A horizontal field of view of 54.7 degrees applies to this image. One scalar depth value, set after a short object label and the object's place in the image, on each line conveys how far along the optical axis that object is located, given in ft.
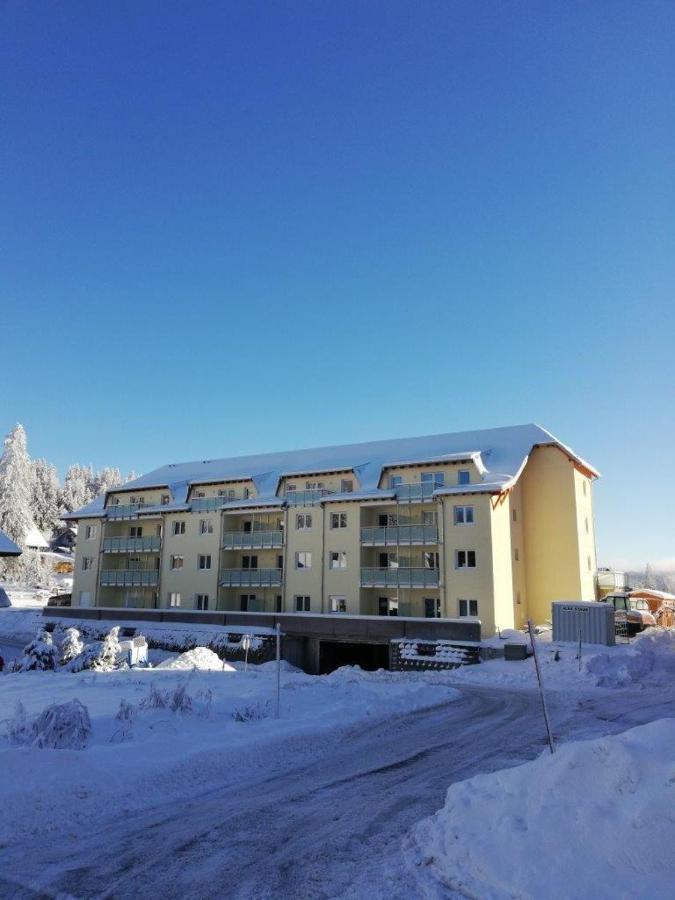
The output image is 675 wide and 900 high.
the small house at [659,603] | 148.97
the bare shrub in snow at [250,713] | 46.83
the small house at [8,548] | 60.49
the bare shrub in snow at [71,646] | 96.53
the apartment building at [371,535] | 125.29
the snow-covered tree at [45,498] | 373.81
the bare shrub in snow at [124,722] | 37.65
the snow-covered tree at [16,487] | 262.06
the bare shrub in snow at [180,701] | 45.83
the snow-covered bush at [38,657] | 90.07
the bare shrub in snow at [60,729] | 34.55
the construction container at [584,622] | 102.99
